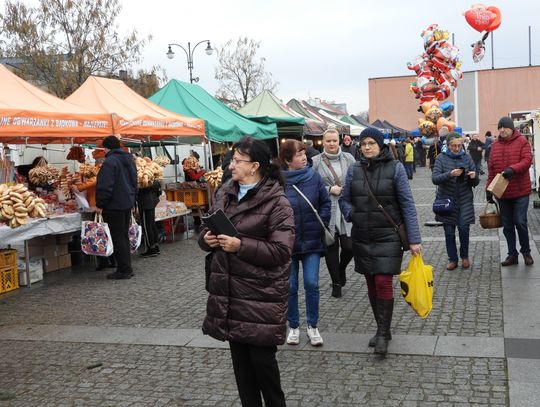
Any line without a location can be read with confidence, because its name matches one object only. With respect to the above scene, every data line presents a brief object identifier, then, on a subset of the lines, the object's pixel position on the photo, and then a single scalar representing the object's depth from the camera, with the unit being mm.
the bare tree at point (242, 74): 42312
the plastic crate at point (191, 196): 13078
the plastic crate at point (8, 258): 7996
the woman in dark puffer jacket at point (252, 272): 3381
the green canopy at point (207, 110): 13625
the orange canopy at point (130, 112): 10492
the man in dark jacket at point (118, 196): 8547
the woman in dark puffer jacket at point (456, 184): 7941
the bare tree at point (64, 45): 24203
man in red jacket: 7773
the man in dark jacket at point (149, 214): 10445
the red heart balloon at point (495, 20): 17188
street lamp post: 31911
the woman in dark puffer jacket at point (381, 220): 4949
